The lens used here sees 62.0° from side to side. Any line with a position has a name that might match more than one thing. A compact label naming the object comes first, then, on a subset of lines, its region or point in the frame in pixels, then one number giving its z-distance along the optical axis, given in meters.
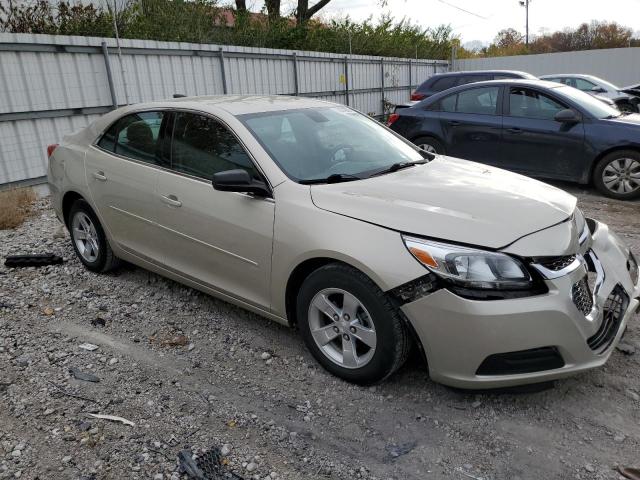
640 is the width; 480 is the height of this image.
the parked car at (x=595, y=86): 13.38
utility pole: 49.91
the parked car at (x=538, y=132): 6.84
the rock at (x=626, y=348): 3.24
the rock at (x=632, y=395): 2.83
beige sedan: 2.54
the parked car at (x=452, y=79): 10.89
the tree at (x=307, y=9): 20.48
